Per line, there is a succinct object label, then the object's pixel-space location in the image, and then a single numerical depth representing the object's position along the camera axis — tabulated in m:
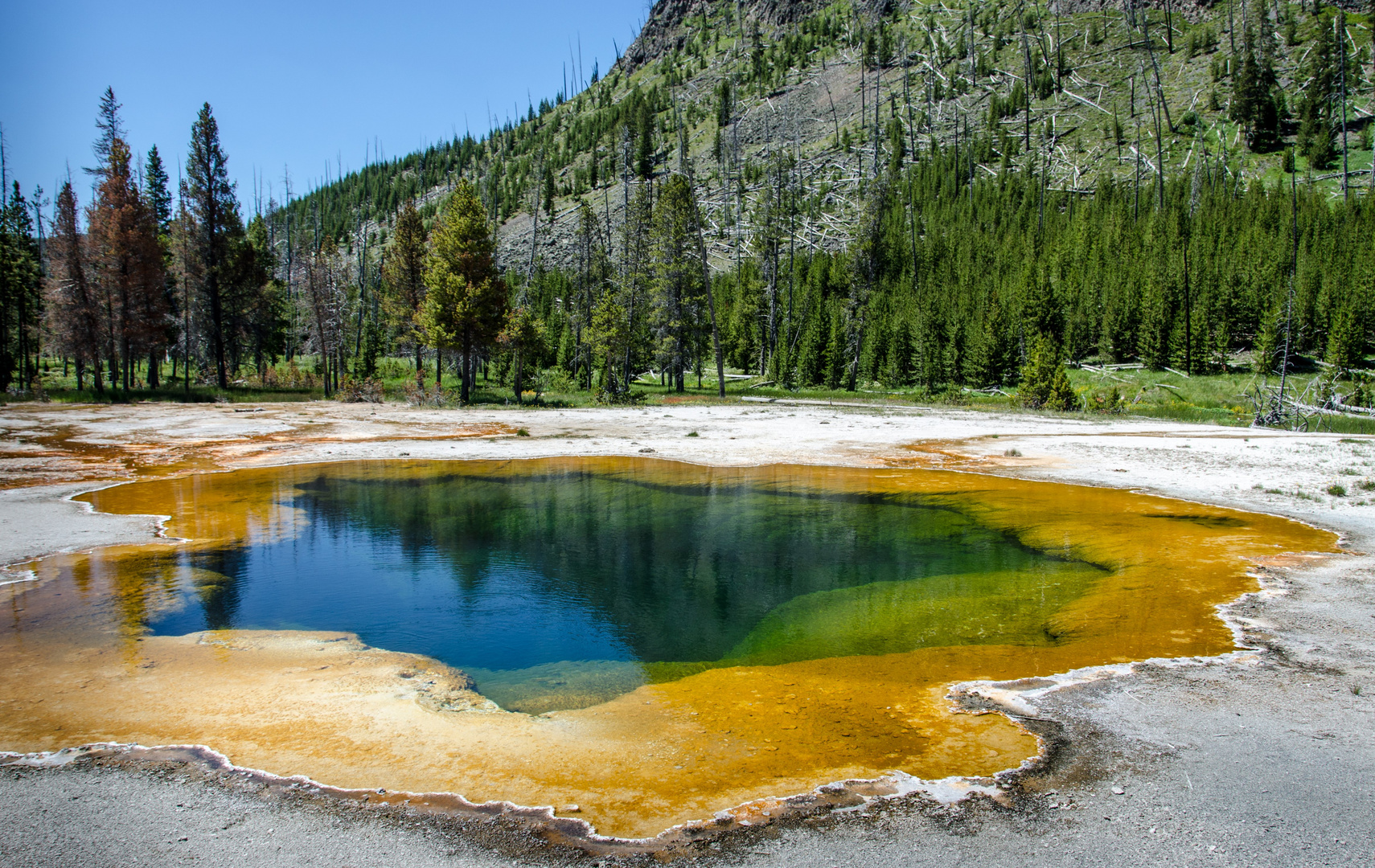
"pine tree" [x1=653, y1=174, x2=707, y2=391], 47.12
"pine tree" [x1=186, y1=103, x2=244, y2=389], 45.16
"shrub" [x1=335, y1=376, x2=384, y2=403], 43.78
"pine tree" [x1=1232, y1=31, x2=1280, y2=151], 88.94
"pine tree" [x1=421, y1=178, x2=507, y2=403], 39.53
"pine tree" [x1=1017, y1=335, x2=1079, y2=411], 39.44
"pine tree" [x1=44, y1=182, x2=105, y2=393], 38.06
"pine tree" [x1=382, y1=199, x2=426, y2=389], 48.88
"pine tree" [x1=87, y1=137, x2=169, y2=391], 39.06
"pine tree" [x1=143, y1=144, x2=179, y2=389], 44.62
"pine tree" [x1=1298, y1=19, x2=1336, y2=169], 82.06
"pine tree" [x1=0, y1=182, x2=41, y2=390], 45.50
